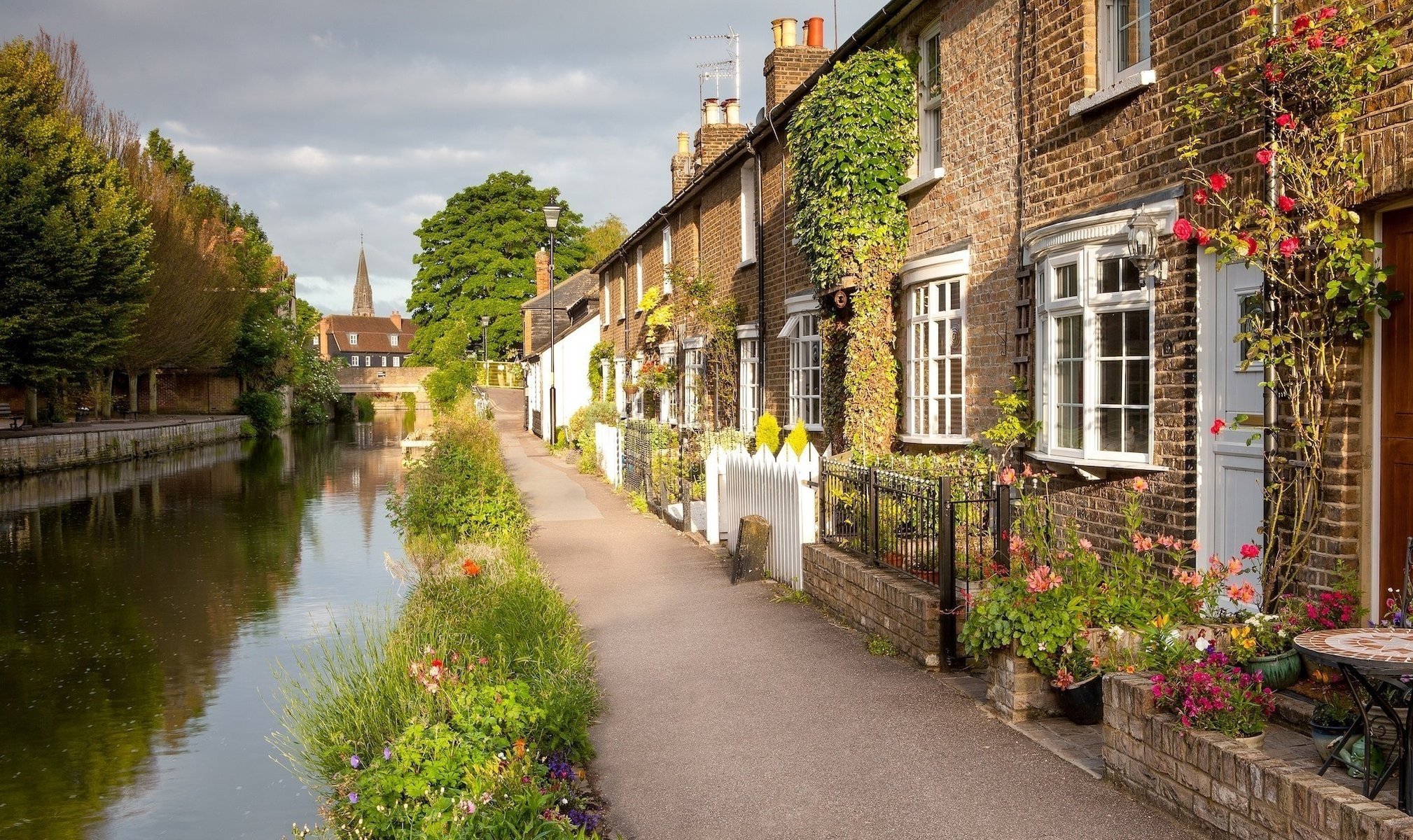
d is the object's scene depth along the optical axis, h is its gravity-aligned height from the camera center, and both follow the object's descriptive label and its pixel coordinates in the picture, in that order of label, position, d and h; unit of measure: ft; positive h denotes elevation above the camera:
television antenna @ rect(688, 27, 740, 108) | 87.51 +27.00
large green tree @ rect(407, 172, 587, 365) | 242.17 +31.15
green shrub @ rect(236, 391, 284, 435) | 183.93 -1.03
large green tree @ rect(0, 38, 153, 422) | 102.83 +15.85
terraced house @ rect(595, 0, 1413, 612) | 21.29 +3.18
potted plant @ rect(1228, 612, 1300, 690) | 19.04 -4.55
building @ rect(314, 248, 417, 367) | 468.34 +26.03
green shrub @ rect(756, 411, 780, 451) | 57.62 -1.93
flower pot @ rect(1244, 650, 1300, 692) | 19.13 -4.80
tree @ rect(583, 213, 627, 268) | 260.83 +39.56
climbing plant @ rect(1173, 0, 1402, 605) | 20.93 +2.97
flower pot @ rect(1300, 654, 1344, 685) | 18.07 -4.74
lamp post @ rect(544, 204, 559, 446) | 98.07 +16.23
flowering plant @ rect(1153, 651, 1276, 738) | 16.52 -4.68
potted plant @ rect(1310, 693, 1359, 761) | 15.99 -4.84
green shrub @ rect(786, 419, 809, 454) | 41.95 -1.73
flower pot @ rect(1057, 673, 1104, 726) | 21.70 -6.09
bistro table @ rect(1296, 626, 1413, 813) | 13.73 -3.49
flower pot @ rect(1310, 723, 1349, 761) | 15.84 -5.03
